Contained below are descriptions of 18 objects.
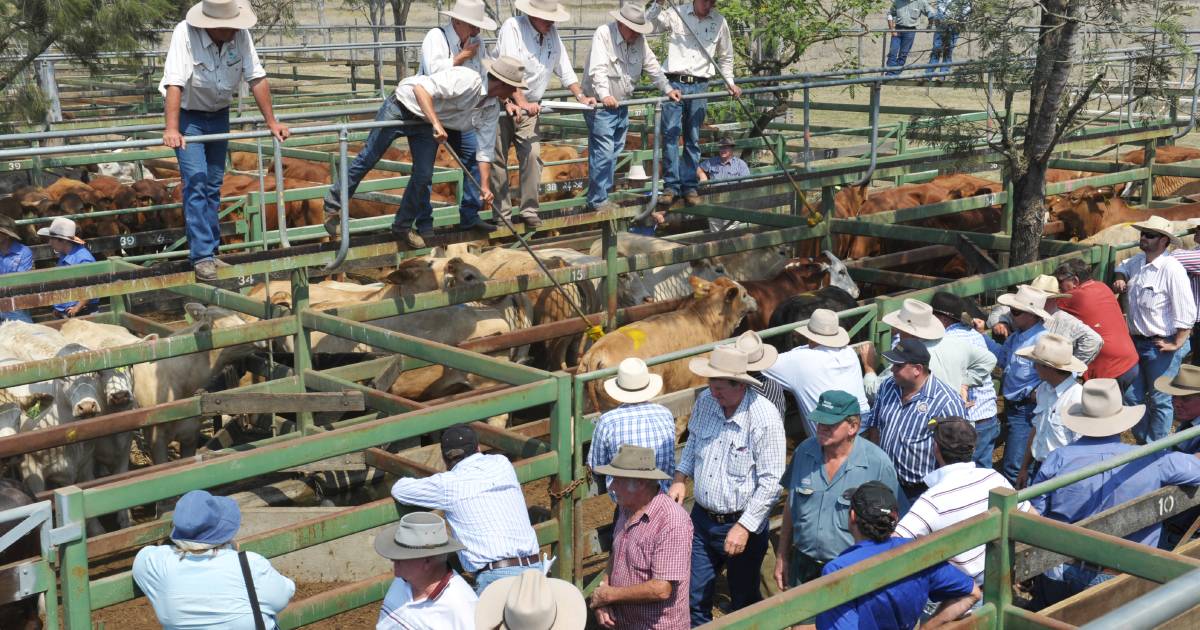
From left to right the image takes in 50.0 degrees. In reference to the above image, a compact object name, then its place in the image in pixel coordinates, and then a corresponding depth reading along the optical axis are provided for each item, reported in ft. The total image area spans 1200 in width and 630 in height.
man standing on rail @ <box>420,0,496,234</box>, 29.50
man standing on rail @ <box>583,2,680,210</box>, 34.04
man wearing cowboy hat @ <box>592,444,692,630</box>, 17.94
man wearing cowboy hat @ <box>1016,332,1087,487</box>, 22.95
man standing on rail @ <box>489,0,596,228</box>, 32.19
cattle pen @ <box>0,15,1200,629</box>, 15.35
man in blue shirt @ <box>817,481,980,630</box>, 15.69
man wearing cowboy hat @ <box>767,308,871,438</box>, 23.17
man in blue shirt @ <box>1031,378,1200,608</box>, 18.98
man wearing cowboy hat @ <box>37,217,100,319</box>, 34.65
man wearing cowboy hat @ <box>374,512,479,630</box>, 15.40
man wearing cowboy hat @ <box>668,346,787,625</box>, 20.20
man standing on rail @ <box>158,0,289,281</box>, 25.82
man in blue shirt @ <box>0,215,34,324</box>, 34.30
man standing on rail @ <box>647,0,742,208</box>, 36.96
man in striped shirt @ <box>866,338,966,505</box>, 20.97
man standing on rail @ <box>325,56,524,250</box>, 28.84
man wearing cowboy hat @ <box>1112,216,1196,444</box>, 30.50
